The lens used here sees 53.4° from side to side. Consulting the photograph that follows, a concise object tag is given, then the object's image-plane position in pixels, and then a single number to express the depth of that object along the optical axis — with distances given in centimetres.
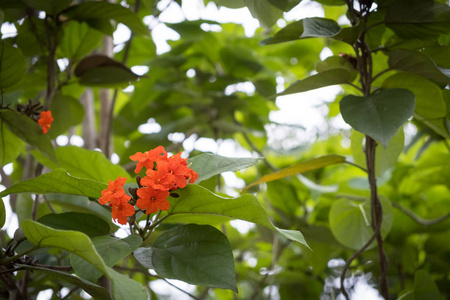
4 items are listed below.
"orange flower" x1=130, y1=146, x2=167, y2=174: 59
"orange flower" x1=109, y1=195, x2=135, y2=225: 55
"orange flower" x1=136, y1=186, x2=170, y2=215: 54
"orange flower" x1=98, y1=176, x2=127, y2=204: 54
